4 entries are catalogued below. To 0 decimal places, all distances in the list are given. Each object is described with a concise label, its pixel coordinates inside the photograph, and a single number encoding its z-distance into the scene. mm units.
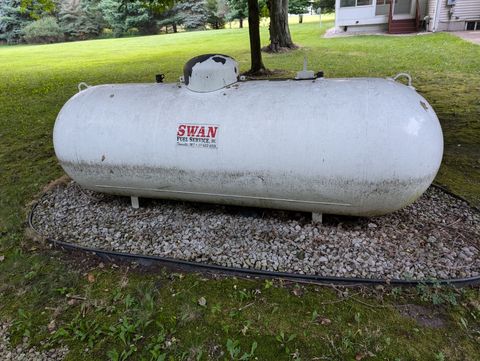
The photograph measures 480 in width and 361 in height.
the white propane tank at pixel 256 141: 3562
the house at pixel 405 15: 19578
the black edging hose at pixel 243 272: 3389
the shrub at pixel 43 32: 38812
